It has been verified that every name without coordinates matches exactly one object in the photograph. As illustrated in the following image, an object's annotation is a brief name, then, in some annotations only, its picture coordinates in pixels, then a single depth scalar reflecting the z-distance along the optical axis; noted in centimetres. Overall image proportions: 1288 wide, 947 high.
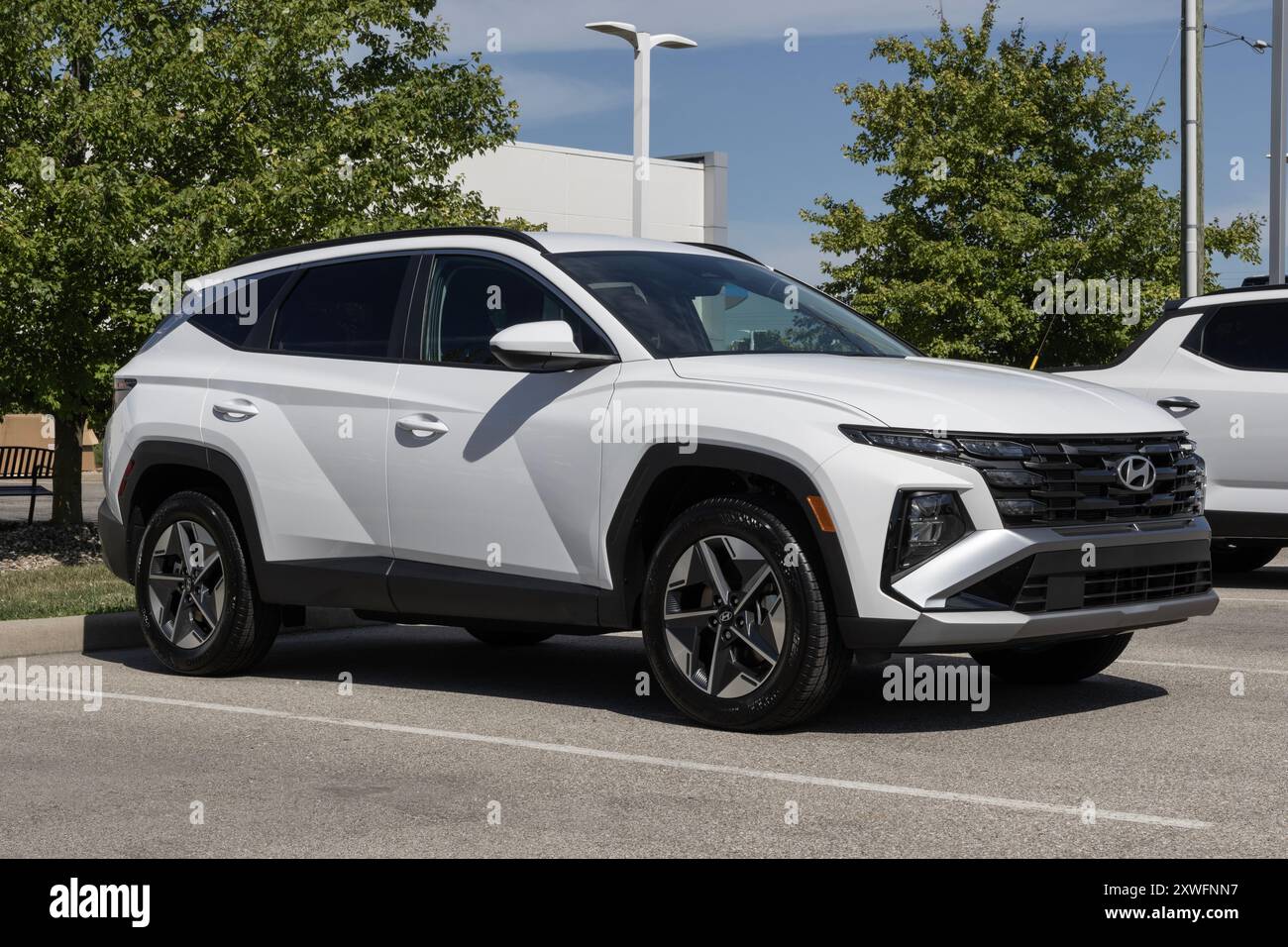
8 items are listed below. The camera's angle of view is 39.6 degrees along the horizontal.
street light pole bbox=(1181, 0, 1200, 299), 1989
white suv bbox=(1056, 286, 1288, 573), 1146
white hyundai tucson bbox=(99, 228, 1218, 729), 624
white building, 4509
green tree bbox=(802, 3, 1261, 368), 2717
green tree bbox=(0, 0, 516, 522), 1492
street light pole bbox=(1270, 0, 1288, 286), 2397
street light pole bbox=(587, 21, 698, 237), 2120
